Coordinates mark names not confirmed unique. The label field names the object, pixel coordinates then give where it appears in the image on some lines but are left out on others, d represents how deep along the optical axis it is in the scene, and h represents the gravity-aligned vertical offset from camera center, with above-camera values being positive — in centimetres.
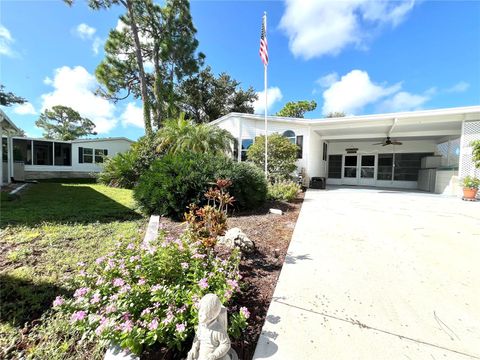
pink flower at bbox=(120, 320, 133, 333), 133 -100
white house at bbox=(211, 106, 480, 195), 922 +189
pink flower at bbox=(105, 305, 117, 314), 147 -98
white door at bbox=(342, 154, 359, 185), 1492 +38
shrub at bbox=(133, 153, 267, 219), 504 -30
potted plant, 811 -30
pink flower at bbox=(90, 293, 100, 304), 156 -98
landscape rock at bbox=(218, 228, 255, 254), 313 -104
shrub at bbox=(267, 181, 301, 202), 758 -69
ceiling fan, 1222 +201
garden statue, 119 -95
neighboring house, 1622 +92
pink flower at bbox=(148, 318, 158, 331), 135 -100
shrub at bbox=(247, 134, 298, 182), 1067 +90
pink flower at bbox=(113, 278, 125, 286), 166 -90
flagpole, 883 +426
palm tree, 1076 +169
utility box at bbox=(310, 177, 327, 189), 1185 -48
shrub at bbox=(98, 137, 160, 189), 1170 +8
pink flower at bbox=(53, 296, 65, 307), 152 -98
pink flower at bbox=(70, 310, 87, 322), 145 -102
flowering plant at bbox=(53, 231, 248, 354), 139 -99
